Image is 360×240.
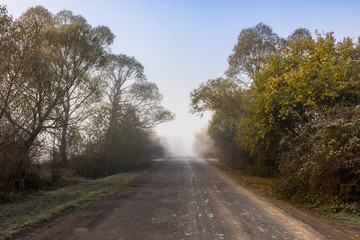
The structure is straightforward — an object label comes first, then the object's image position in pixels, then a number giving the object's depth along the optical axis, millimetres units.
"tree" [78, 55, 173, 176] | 19375
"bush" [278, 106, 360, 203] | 6820
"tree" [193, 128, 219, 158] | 49250
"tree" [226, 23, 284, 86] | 19062
